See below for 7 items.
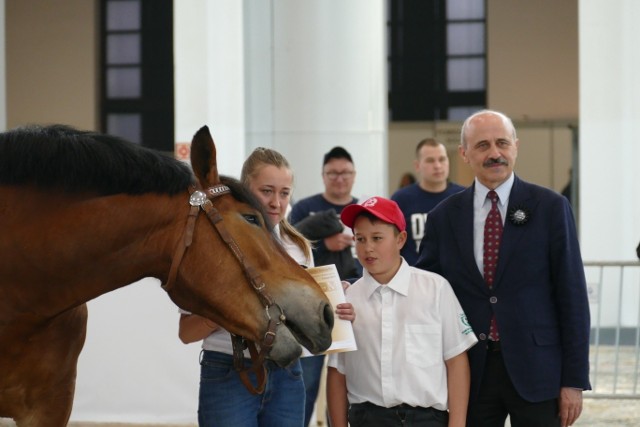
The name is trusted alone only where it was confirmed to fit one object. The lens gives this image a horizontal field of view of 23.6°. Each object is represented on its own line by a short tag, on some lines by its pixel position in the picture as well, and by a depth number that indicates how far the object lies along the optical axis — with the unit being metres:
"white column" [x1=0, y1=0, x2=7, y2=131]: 15.79
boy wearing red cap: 5.06
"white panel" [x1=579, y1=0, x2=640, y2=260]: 15.10
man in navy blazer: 5.09
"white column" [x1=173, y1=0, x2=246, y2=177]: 15.82
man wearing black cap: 8.10
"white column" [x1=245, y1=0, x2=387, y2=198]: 15.06
